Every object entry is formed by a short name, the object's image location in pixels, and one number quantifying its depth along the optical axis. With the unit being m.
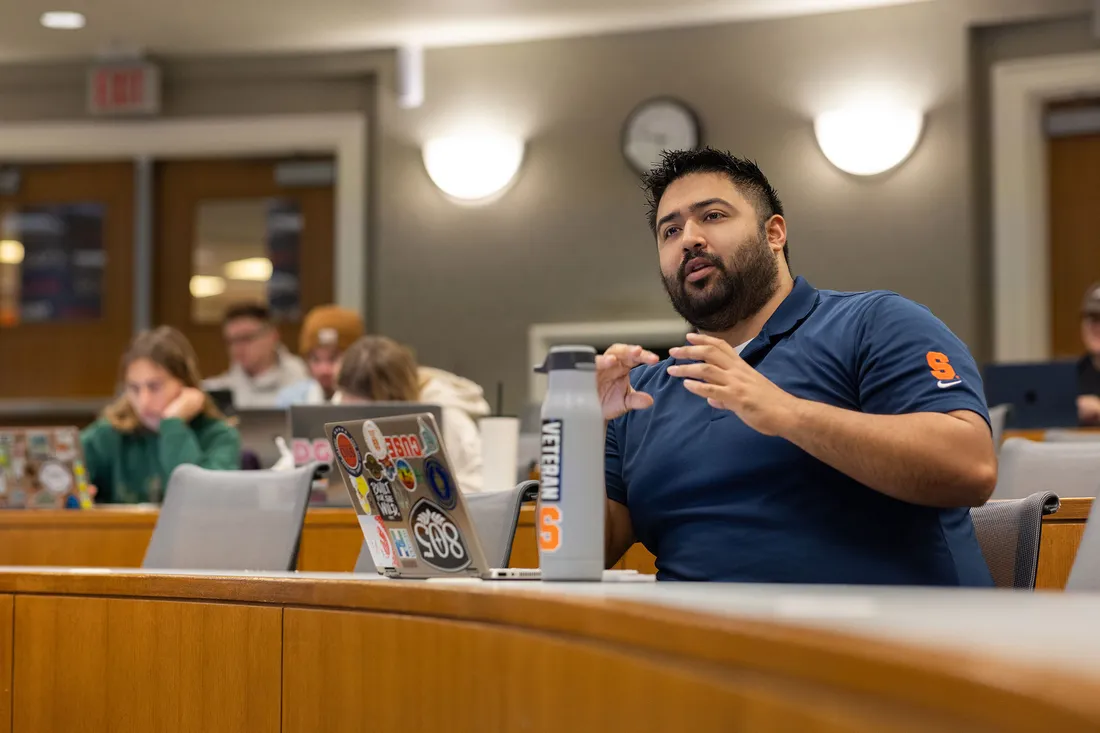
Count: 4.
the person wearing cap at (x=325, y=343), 5.80
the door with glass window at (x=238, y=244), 7.23
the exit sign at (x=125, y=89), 7.12
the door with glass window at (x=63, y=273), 7.36
